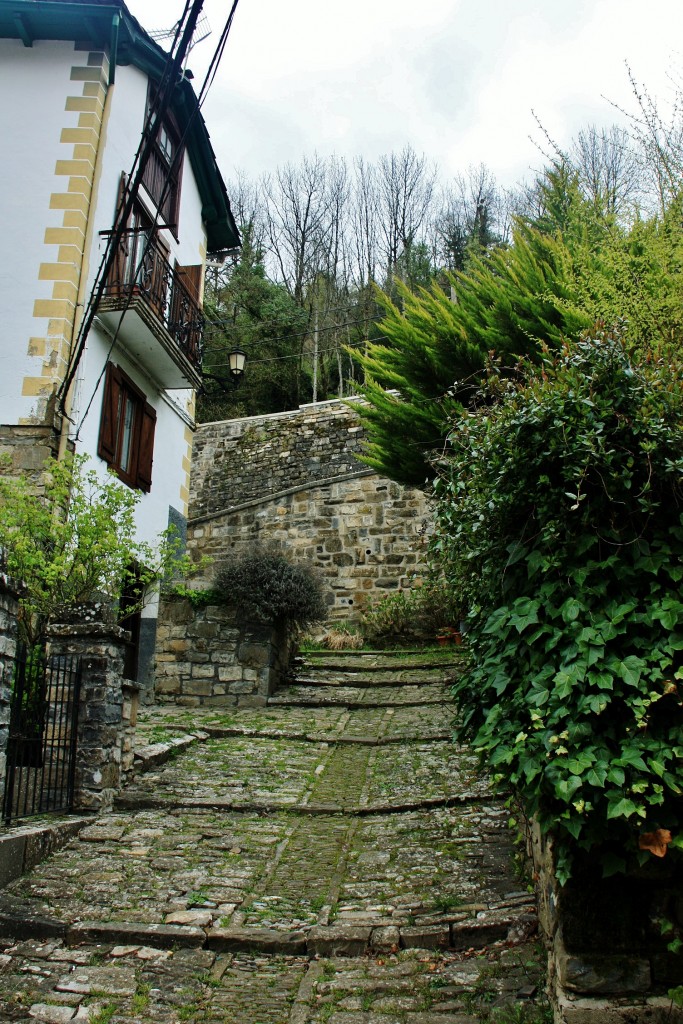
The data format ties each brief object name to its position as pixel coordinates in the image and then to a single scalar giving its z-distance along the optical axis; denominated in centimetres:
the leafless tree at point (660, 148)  500
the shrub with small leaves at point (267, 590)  1041
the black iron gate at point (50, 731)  566
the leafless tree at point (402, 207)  2864
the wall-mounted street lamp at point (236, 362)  1265
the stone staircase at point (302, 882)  375
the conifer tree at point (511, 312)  503
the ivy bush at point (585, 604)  307
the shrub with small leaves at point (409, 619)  1398
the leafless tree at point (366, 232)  2848
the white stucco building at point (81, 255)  905
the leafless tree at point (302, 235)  2764
